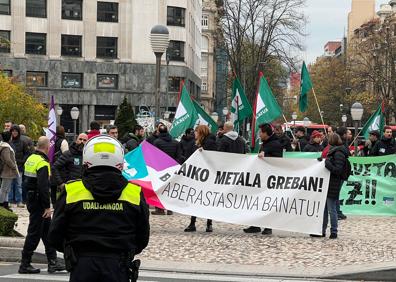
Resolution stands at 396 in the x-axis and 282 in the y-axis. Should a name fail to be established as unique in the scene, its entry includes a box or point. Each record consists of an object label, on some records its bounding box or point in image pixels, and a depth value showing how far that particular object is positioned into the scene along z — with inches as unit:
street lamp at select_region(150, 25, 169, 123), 804.0
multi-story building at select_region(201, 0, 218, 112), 4370.1
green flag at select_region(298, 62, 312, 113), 900.6
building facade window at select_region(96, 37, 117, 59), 2532.0
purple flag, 888.9
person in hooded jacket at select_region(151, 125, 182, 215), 672.4
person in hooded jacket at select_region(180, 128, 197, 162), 710.5
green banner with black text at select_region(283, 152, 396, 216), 708.7
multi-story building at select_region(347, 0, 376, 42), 6107.3
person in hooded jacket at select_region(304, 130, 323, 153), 769.6
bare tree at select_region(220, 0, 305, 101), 2508.6
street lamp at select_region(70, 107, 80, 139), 2014.1
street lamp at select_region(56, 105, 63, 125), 2153.3
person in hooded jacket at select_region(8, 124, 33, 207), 742.5
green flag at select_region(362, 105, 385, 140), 962.1
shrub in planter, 503.5
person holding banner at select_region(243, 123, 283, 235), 574.7
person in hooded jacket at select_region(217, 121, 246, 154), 603.2
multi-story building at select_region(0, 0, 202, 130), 2465.6
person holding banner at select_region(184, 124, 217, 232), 586.2
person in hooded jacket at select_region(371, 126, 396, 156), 756.0
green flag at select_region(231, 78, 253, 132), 857.5
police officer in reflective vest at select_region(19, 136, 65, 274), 426.9
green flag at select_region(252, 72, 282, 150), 764.6
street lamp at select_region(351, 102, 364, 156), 1229.7
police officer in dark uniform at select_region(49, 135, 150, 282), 207.6
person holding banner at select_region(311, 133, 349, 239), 554.6
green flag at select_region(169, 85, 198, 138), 860.6
